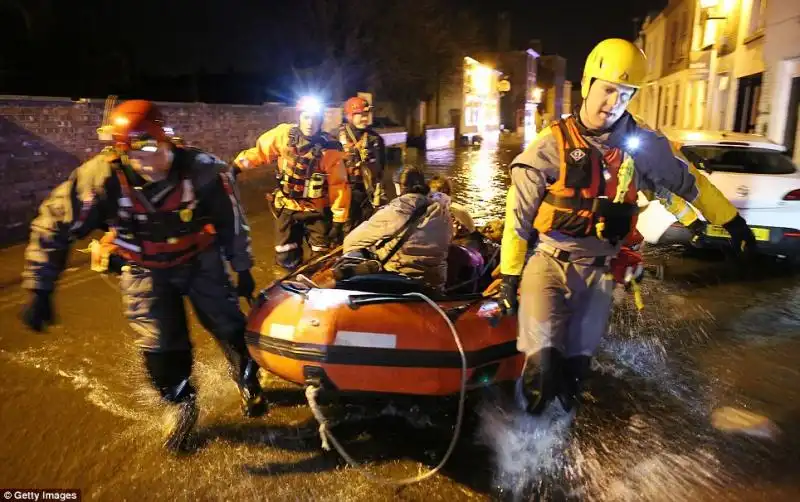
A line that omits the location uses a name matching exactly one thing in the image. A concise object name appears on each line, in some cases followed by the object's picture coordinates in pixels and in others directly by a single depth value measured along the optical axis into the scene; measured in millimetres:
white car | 6477
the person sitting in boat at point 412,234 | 4137
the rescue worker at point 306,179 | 5465
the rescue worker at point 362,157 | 6625
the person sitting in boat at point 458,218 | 5128
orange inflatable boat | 3410
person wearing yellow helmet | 3066
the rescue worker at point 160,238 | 3162
